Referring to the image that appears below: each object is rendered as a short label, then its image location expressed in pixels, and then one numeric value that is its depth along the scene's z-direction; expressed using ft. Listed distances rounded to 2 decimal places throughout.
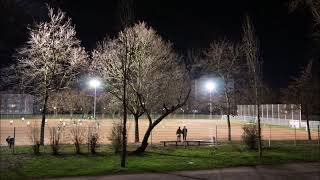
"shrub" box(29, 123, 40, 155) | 81.25
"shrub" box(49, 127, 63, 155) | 81.87
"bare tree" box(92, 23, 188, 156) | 113.50
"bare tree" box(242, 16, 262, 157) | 82.84
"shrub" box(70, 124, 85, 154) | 84.84
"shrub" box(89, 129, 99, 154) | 83.76
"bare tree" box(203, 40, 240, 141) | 132.67
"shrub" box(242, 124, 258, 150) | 97.30
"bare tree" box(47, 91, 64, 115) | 166.34
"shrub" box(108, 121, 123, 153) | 86.02
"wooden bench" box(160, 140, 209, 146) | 105.02
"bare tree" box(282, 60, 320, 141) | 138.10
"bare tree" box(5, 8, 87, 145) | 104.27
